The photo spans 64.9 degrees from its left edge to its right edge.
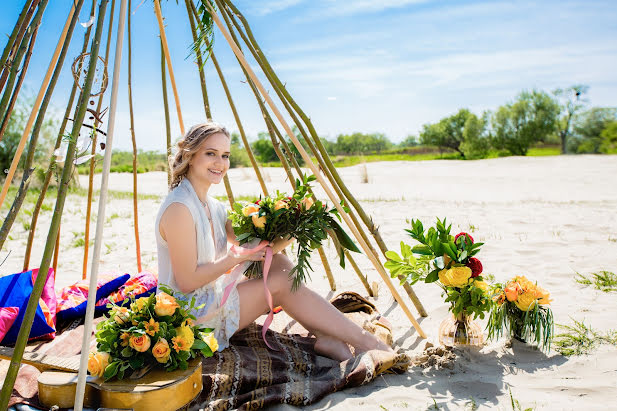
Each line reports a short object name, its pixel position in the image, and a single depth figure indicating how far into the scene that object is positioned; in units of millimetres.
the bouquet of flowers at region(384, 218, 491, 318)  2498
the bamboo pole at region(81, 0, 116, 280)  3071
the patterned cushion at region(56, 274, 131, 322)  2896
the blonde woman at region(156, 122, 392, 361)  2324
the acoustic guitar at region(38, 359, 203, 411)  1889
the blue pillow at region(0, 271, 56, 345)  2527
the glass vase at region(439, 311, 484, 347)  2611
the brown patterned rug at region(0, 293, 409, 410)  2145
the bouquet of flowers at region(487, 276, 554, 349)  2477
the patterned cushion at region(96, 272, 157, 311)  2970
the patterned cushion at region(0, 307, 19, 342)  2383
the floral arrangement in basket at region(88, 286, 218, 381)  1951
